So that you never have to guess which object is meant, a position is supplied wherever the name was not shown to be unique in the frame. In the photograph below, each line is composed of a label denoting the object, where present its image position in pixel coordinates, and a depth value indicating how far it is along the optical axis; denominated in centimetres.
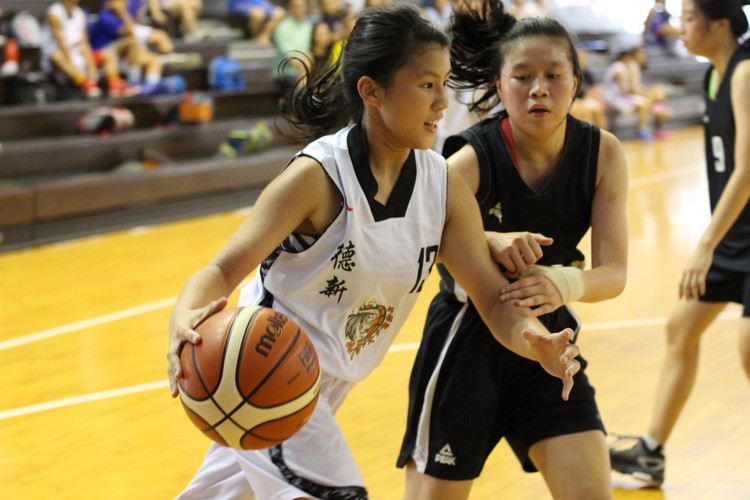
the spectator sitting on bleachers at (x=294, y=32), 1245
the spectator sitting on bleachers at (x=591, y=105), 1452
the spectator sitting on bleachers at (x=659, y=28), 2050
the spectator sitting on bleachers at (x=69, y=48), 1007
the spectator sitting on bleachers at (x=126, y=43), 1077
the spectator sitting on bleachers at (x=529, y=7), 1588
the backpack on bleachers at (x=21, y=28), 1002
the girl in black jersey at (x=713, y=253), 373
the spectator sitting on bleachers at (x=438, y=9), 1216
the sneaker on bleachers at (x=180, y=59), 1144
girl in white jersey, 223
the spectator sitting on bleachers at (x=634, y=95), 1639
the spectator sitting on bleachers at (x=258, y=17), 1328
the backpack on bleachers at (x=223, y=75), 1180
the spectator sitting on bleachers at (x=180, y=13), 1202
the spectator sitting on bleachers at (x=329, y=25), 1173
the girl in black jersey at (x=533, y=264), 272
